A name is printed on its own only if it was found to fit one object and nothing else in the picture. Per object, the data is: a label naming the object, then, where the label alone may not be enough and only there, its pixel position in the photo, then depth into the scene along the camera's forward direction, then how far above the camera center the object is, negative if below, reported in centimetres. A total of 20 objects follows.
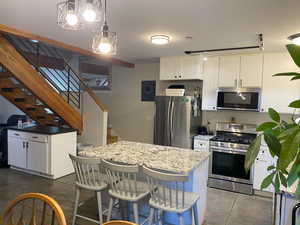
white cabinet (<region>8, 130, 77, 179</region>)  402 -97
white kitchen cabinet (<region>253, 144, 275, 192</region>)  366 -98
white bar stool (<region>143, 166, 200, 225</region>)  190 -88
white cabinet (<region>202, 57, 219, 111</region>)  447 +44
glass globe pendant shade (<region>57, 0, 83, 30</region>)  172 +67
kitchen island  226 -61
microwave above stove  411 +13
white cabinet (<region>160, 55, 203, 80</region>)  451 +77
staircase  349 +23
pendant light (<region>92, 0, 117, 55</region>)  211 +58
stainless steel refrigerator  431 -32
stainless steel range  382 -106
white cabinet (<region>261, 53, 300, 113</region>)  388 +38
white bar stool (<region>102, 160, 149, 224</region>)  209 -86
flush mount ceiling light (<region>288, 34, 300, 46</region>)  297 +94
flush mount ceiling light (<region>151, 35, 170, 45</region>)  320 +94
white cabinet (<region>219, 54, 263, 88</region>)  411 +67
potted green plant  71 -13
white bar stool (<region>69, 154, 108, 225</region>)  231 -81
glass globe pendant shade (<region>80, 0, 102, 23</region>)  170 +70
